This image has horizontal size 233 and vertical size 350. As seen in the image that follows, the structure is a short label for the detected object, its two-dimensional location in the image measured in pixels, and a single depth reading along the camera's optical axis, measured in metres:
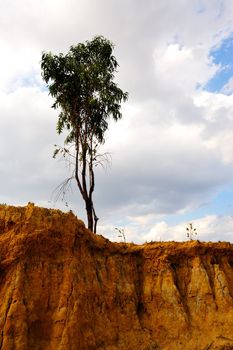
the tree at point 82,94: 30.86
